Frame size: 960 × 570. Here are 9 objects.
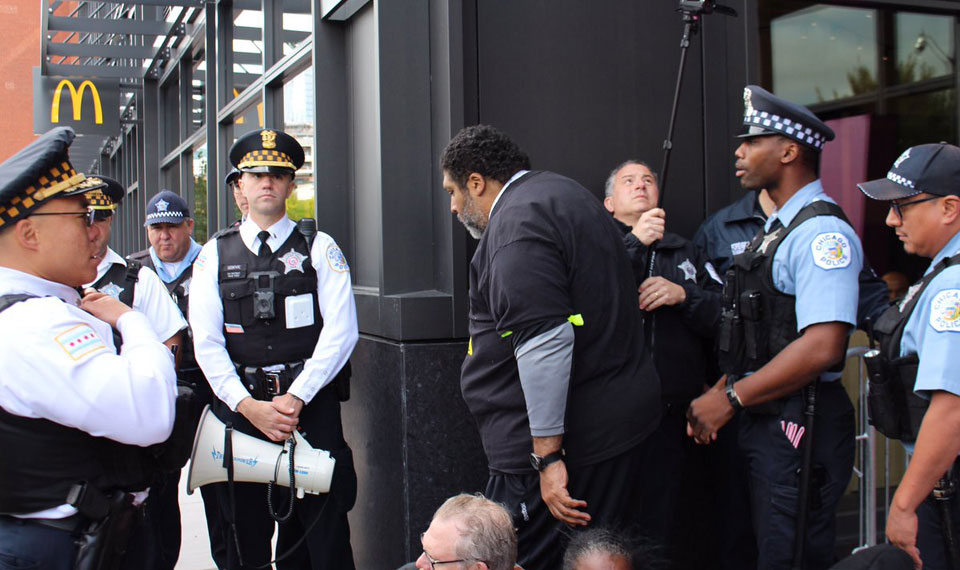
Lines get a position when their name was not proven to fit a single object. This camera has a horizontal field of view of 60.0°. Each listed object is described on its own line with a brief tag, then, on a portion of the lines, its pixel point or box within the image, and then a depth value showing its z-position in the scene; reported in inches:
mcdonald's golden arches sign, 410.9
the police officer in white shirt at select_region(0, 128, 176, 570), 85.2
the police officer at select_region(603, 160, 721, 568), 145.4
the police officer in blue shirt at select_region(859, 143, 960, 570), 99.2
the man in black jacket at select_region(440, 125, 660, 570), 106.0
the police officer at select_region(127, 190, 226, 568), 181.2
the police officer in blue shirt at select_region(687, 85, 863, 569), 118.0
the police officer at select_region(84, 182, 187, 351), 159.6
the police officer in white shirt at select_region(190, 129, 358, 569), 153.2
